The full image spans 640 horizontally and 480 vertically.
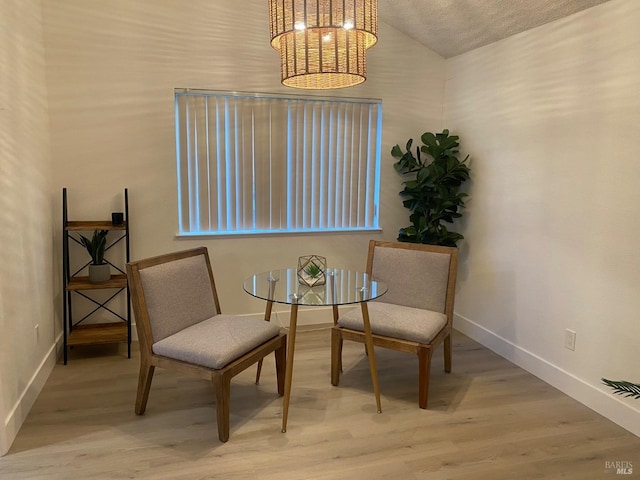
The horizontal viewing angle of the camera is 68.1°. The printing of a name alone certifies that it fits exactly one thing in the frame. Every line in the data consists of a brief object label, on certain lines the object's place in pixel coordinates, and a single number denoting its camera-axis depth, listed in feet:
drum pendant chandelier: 6.47
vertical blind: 11.87
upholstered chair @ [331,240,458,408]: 8.87
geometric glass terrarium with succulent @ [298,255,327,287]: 8.88
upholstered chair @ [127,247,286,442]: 7.65
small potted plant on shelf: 10.79
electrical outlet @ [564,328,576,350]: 9.28
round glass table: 7.96
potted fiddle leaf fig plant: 12.26
